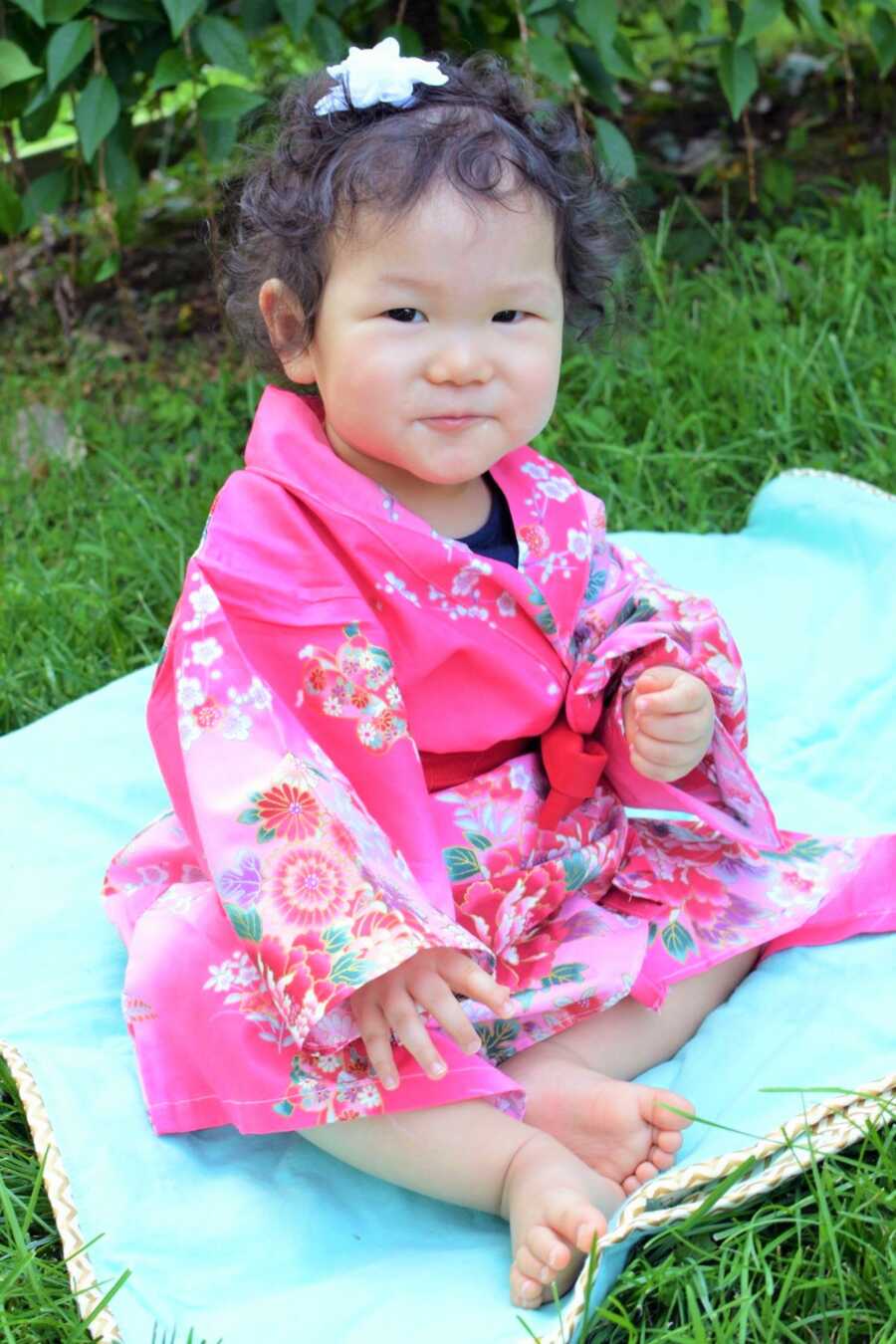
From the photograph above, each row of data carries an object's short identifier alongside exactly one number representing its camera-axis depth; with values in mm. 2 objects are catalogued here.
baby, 1753
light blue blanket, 1729
